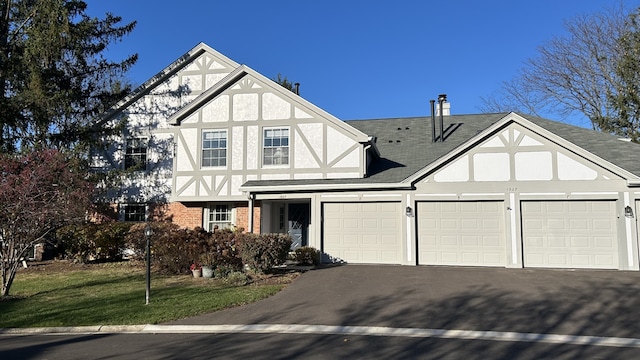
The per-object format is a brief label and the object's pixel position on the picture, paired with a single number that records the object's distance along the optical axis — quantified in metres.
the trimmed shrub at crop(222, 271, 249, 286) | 11.81
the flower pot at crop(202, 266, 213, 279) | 12.78
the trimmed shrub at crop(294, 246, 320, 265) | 14.85
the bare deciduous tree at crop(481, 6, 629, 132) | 25.34
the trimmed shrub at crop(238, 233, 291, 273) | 12.59
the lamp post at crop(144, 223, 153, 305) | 9.53
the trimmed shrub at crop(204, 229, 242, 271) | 12.93
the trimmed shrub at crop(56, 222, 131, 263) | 15.77
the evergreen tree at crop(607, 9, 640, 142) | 23.58
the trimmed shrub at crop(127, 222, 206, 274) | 13.41
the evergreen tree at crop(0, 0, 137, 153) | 15.95
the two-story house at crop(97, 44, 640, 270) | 13.89
